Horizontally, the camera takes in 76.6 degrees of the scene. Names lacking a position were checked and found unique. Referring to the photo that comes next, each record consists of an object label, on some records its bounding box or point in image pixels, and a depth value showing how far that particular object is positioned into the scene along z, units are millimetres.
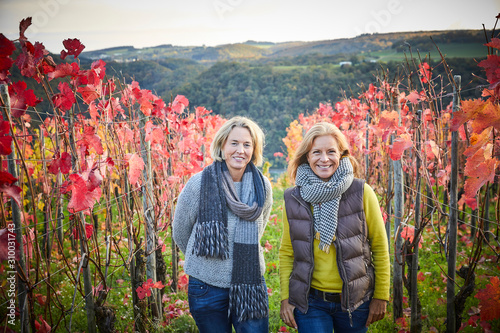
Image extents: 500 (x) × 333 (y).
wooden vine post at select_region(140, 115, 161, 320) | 2742
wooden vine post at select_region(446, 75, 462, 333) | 2166
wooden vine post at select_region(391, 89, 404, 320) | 2857
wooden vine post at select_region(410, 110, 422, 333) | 2678
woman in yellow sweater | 1684
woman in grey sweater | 1818
